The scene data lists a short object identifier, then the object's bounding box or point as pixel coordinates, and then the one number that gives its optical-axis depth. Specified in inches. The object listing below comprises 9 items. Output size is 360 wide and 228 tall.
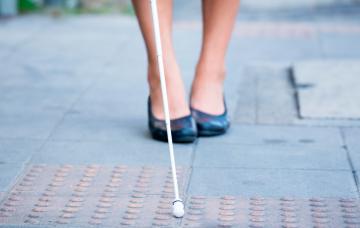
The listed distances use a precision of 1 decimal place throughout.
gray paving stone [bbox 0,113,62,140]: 144.0
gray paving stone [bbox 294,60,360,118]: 156.0
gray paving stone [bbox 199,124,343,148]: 139.6
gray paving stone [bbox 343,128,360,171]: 129.8
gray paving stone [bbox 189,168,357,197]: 116.6
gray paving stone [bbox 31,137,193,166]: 130.8
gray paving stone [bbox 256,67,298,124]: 154.8
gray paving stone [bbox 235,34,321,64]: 205.2
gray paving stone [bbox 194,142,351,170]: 127.7
